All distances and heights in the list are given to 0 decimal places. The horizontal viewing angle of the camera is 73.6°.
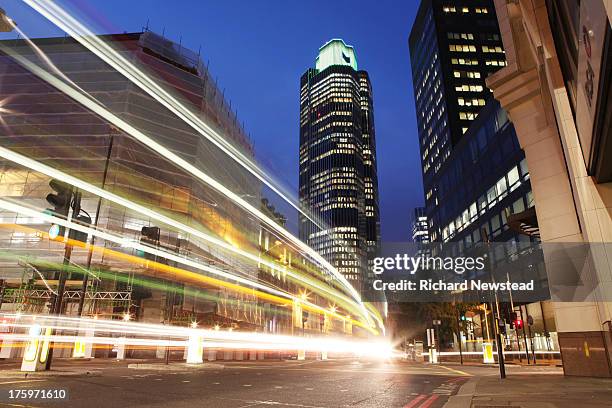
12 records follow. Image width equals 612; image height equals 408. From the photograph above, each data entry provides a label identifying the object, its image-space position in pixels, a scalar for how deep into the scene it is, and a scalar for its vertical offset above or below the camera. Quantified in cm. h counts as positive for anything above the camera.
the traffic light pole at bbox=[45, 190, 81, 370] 1536 +267
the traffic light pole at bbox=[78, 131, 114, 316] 2091 +205
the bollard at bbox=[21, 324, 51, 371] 1456 -56
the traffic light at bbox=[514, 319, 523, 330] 2631 +67
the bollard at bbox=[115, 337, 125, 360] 3383 -138
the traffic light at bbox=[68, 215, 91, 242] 1403 +327
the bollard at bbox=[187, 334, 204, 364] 2502 -94
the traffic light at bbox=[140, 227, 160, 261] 2762 +634
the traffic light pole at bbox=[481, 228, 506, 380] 1603 +3
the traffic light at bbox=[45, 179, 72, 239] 1326 +423
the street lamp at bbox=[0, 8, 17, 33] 841 +619
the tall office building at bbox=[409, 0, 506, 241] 9112 +6053
